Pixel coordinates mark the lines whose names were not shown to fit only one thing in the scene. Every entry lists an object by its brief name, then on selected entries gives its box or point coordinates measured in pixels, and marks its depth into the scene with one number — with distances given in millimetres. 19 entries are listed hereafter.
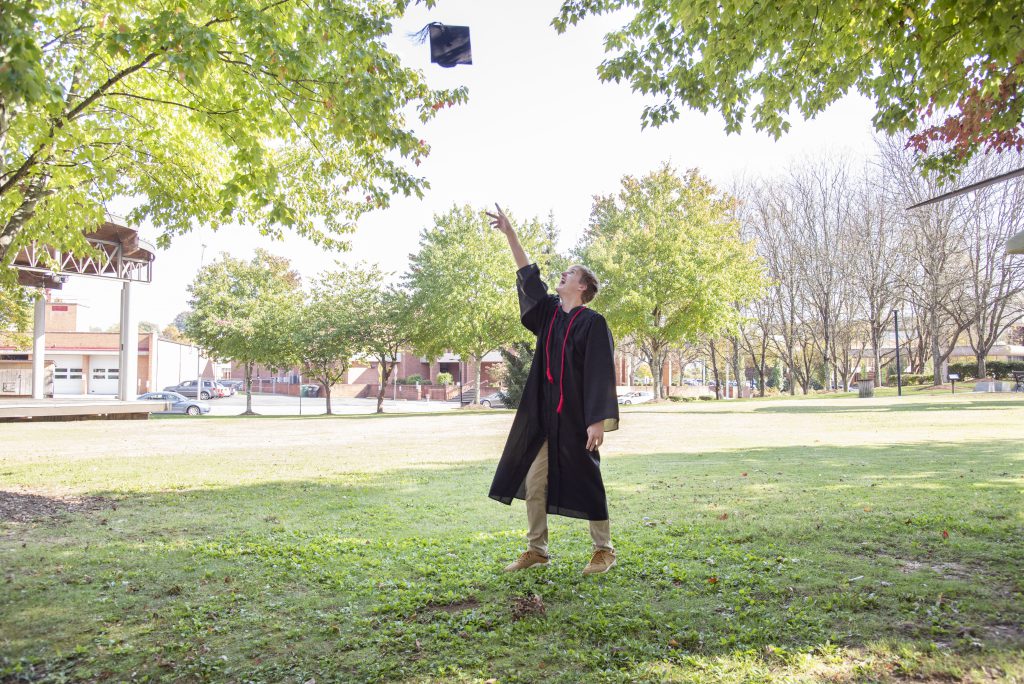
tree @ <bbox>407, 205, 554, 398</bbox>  31469
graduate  3982
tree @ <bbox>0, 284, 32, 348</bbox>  32562
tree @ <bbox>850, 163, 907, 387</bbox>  38531
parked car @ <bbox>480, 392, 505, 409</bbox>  42312
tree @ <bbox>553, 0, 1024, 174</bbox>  4805
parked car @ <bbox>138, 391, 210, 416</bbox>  34250
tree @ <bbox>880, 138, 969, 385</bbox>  34500
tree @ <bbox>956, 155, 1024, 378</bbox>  34562
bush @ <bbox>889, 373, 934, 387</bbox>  41247
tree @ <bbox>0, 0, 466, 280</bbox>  5332
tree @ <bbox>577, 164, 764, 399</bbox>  31172
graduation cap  6238
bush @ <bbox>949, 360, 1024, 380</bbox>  39469
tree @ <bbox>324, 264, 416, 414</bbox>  31984
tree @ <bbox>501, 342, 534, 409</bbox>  33031
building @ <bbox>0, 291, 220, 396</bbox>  50969
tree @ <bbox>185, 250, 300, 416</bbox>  31188
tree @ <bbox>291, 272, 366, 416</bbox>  31109
